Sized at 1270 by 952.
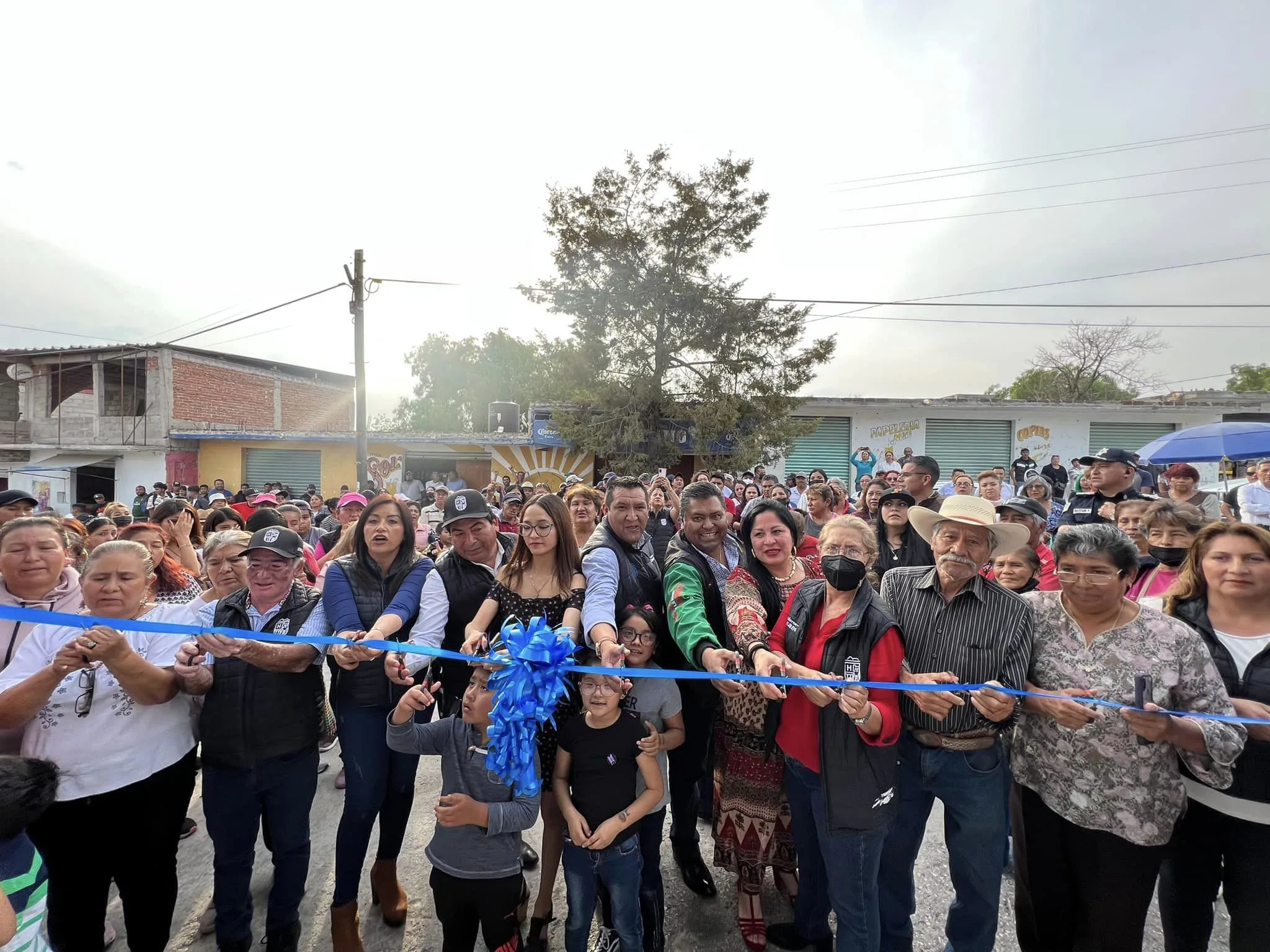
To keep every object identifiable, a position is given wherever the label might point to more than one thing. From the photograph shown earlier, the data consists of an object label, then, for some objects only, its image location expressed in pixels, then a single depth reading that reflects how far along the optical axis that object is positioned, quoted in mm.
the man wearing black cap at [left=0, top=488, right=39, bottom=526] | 4207
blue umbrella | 8039
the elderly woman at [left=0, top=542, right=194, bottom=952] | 2299
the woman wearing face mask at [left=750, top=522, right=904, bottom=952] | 2260
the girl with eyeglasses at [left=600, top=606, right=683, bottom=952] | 2736
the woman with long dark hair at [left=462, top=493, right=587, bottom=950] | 2793
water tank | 22531
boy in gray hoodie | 2381
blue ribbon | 2020
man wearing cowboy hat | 2338
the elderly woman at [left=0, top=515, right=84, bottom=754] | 2572
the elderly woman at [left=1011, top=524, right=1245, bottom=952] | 2113
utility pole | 13844
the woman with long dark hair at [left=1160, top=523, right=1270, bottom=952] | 2139
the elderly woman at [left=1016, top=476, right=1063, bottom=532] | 6223
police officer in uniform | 4977
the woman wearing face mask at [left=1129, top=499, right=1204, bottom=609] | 3154
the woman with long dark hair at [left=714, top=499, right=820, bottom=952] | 2801
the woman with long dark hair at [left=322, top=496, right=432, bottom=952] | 2746
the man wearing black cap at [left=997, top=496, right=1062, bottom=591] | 3707
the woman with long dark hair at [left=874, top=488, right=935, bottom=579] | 4449
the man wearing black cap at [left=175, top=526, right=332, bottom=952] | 2545
